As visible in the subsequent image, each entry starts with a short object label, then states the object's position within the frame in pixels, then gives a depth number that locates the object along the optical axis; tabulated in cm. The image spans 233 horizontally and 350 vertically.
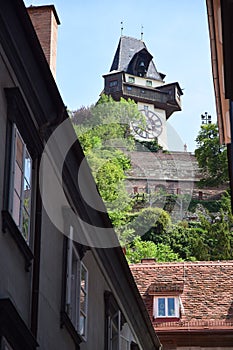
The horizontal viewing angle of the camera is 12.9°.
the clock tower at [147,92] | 12862
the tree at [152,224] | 9219
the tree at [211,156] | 10731
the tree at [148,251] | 7858
